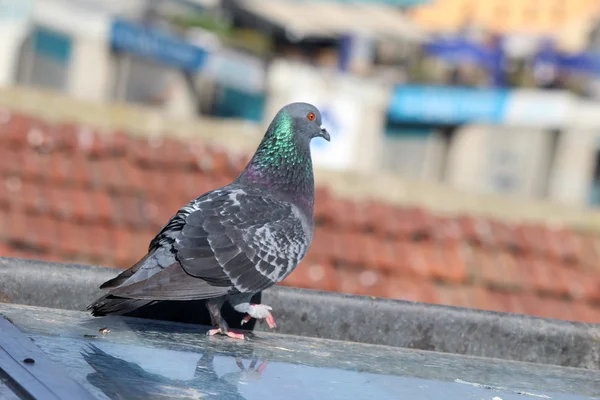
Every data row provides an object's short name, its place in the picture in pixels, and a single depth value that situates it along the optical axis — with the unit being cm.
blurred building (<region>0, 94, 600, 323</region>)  1058
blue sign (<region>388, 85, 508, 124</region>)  4238
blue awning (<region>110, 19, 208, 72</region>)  3696
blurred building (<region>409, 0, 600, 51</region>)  5063
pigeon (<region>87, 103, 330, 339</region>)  565
